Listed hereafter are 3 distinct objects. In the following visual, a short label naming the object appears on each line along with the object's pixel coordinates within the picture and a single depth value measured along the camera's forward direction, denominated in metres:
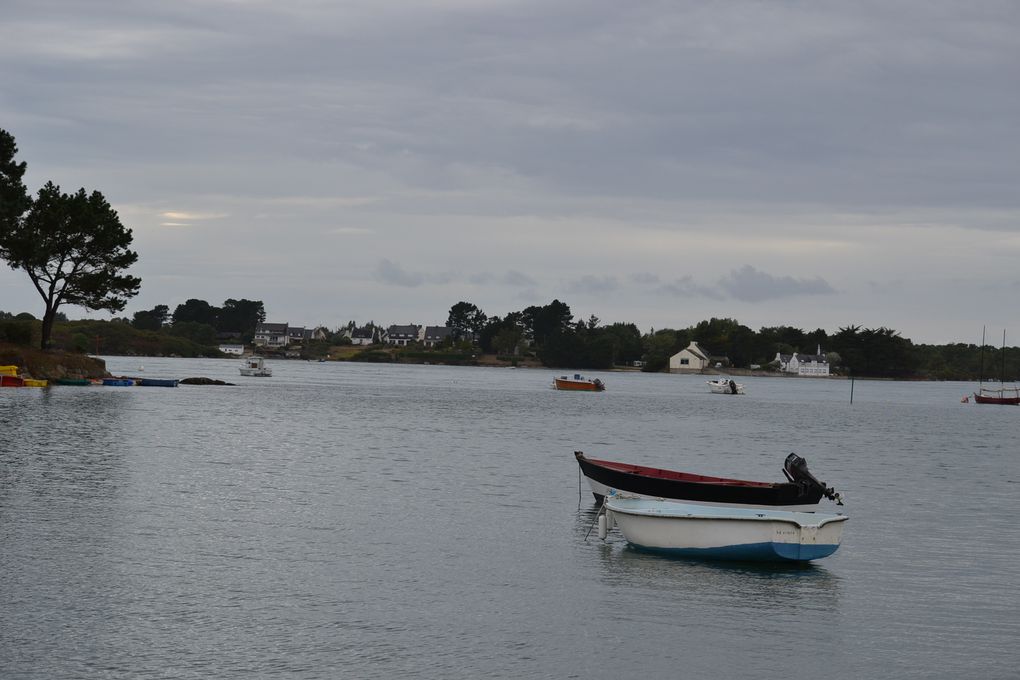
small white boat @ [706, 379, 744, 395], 182.00
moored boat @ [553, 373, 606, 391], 172.38
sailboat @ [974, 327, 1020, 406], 172.40
